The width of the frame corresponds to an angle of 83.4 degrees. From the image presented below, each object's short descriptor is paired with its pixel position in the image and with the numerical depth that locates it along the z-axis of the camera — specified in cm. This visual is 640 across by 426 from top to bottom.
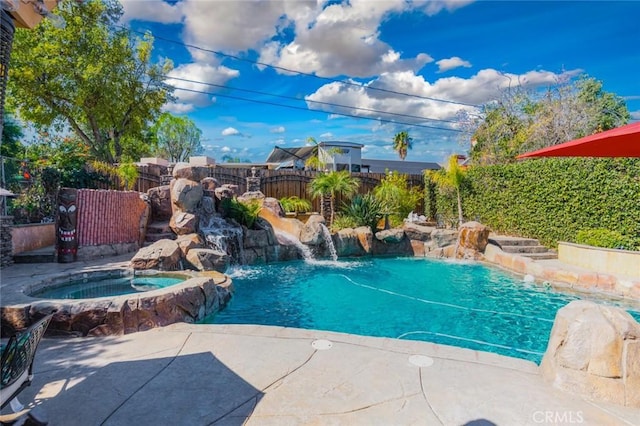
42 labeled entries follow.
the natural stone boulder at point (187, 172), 1093
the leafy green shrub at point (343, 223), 1306
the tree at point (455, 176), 1348
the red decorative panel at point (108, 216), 819
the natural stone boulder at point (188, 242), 788
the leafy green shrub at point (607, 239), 799
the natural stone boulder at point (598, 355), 267
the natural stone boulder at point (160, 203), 1052
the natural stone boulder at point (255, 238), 1052
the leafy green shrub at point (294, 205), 1521
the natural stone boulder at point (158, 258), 688
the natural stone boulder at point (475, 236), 1085
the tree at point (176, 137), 3819
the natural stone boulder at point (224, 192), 1142
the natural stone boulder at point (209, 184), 1184
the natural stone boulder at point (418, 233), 1248
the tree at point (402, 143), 4056
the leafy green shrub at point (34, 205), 842
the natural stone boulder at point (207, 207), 1048
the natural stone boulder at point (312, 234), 1112
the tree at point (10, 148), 820
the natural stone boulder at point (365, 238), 1204
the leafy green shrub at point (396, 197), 1426
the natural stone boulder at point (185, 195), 983
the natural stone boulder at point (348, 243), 1173
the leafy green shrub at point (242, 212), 1103
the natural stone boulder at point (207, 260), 757
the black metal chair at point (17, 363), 212
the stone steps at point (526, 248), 977
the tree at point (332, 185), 1380
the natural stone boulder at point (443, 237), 1174
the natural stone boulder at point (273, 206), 1256
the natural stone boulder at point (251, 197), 1234
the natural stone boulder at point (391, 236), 1230
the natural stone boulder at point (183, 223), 922
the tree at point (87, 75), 1433
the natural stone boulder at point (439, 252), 1155
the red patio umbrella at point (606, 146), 301
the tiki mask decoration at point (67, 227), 758
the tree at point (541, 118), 1444
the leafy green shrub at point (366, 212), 1281
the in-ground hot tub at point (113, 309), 434
